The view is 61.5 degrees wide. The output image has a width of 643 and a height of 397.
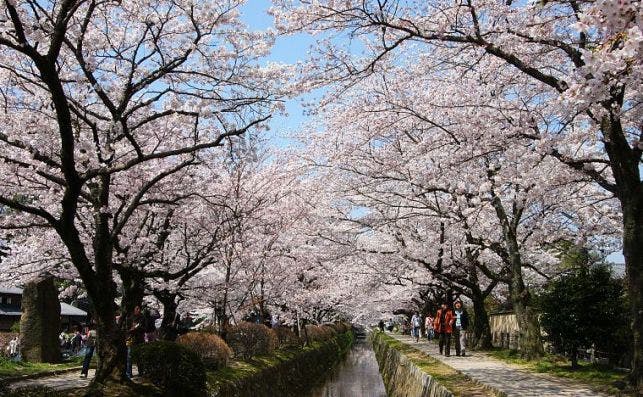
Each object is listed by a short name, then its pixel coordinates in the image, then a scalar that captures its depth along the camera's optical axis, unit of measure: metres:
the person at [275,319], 28.15
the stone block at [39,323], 15.64
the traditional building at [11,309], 29.77
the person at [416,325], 32.52
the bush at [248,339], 16.27
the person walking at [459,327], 17.12
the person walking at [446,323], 16.95
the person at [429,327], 29.66
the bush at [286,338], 22.47
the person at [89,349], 12.58
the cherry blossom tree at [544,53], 7.77
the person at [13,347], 17.81
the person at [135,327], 12.70
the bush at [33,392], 7.09
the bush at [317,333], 29.87
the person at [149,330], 16.55
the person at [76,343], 21.32
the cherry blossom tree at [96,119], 7.76
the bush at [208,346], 12.76
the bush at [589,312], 11.50
